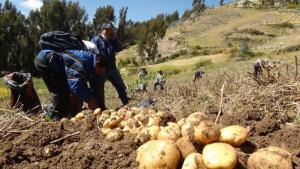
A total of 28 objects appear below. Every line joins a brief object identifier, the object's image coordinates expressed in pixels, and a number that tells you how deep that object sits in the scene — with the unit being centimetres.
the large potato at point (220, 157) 132
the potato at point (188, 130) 153
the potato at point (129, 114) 224
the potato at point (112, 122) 215
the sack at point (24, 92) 365
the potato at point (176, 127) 162
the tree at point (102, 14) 2750
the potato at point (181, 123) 172
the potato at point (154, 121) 188
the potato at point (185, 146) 148
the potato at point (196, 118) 161
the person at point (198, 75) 865
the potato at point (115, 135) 181
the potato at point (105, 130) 202
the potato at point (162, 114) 197
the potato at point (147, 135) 163
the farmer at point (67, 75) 298
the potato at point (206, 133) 145
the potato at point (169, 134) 157
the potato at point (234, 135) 148
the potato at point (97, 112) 244
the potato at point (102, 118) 224
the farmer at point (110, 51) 380
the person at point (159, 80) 896
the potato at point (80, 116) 244
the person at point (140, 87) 790
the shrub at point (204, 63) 1619
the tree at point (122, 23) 2733
